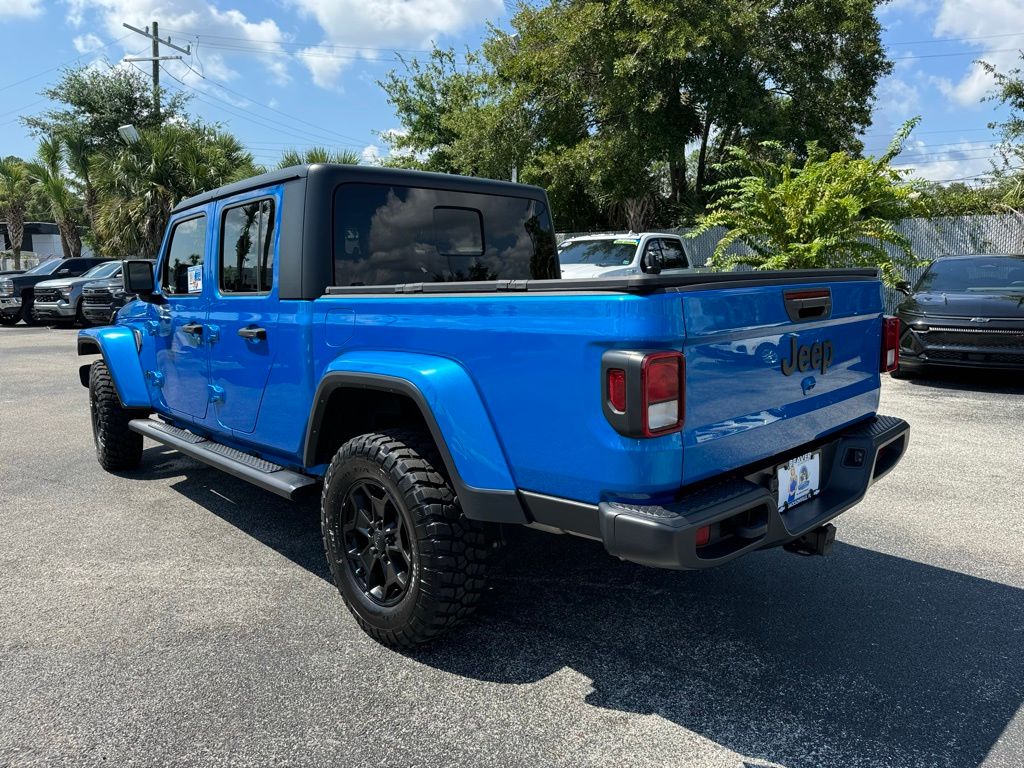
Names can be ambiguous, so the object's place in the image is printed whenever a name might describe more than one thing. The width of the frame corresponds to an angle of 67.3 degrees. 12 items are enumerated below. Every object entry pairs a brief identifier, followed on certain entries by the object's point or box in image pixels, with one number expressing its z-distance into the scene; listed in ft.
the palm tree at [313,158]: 65.62
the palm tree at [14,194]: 113.29
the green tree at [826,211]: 32.91
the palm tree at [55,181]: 96.58
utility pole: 99.98
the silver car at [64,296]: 59.36
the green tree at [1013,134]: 53.42
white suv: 39.83
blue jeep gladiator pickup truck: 7.61
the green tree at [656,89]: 51.90
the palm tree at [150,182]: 73.20
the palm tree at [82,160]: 92.27
